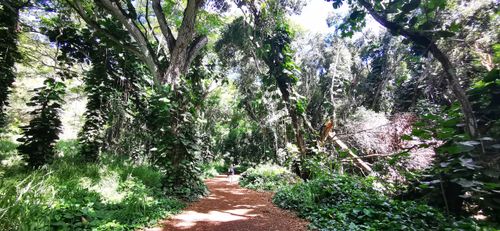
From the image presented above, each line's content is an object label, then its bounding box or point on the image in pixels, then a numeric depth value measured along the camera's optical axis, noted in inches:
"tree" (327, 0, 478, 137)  79.7
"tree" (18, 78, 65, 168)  256.1
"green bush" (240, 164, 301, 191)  402.0
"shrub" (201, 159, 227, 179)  638.7
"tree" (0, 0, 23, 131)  261.1
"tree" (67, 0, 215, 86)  276.2
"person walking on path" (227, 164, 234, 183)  532.4
